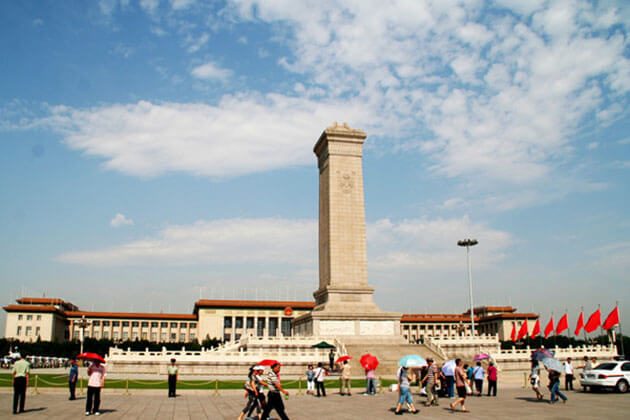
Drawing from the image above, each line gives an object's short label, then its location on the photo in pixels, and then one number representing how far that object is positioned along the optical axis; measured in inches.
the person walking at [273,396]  532.1
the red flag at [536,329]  2029.8
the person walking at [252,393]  569.6
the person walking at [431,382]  776.3
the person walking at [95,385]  639.1
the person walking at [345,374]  930.1
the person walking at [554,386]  761.0
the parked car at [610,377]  892.6
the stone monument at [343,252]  1857.0
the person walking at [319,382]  911.8
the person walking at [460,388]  689.0
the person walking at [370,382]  925.2
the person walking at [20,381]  650.8
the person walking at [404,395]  665.6
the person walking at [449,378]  851.4
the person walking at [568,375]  928.3
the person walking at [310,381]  974.4
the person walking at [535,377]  816.9
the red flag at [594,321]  1711.4
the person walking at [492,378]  901.8
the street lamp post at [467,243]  2000.5
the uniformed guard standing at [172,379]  872.3
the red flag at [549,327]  1990.7
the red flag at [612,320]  1604.3
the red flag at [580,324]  1846.2
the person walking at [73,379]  826.2
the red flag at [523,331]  2014.8
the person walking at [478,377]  910.4
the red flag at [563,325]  1887.6
